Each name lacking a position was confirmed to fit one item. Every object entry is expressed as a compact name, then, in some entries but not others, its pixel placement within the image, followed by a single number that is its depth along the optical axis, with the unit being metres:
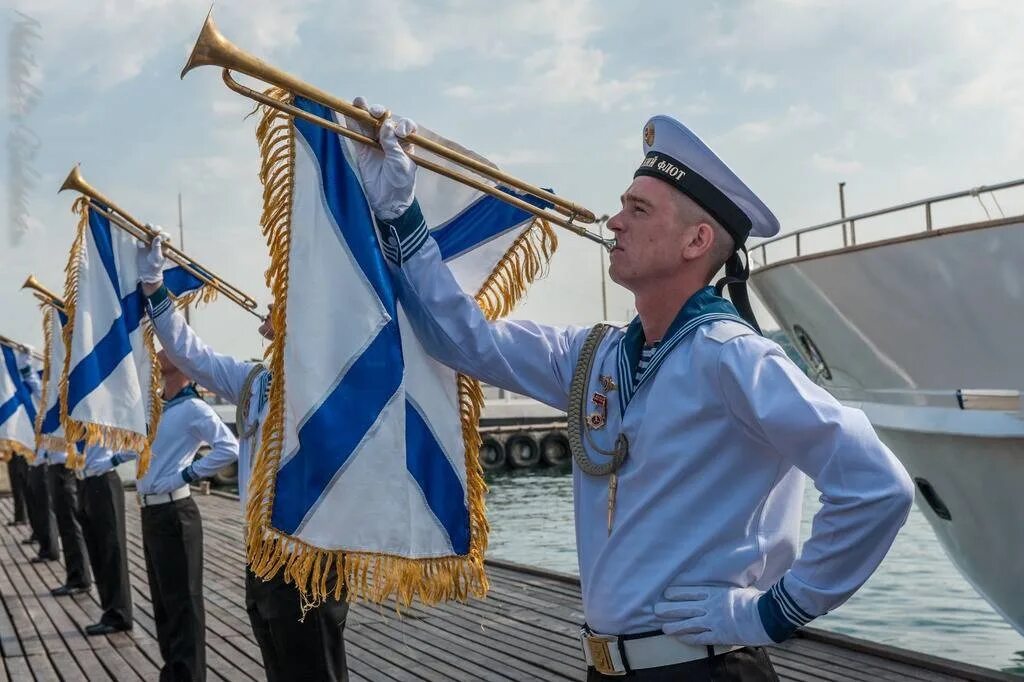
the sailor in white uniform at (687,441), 1.81
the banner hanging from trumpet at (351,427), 2.41
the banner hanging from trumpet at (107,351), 5.04
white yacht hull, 5.30
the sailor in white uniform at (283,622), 3.51
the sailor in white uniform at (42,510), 11.41
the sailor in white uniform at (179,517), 5.31
